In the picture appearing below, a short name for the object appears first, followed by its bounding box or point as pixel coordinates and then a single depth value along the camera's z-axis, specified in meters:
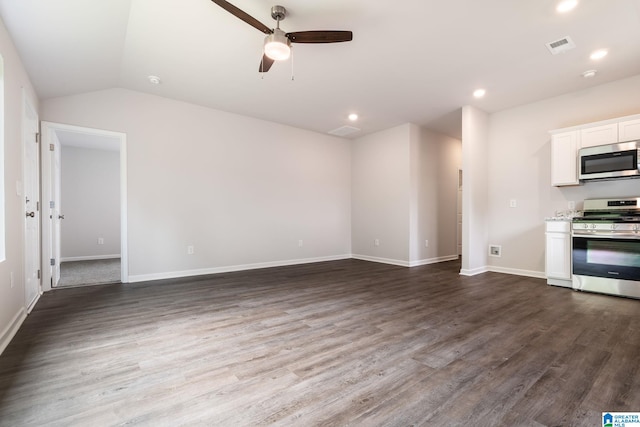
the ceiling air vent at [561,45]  2.85
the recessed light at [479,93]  4.03
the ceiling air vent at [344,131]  5.78
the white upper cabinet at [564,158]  3.86
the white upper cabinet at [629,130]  3.42
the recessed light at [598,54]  3.05
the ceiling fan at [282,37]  2.31
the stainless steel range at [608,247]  3.26
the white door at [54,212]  3.81
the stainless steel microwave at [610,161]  3.36
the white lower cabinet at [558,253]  3.77
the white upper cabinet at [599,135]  3.57
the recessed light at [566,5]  2.35
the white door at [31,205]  2.87
